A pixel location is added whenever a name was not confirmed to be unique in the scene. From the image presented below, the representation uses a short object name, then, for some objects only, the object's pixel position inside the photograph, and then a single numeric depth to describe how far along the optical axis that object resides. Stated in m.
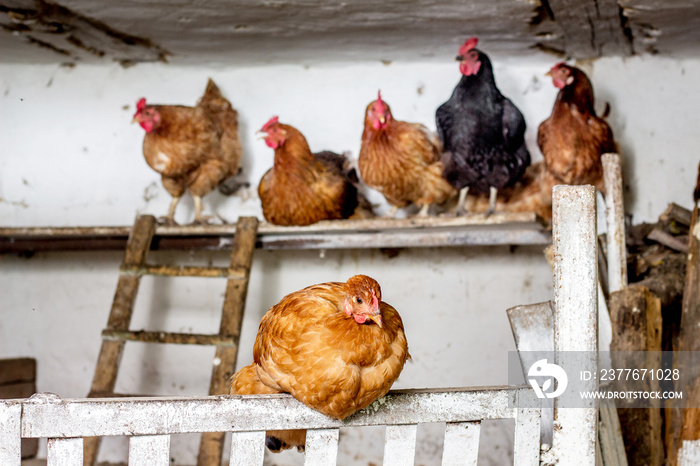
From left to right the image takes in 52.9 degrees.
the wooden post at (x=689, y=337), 2.27
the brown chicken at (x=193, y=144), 3.02
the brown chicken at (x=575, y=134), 2.80
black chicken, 2.79
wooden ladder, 2.64
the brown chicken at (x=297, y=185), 2.93
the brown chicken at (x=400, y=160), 2.87
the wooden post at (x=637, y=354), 2.36
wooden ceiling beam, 2.56
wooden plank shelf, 2.77
